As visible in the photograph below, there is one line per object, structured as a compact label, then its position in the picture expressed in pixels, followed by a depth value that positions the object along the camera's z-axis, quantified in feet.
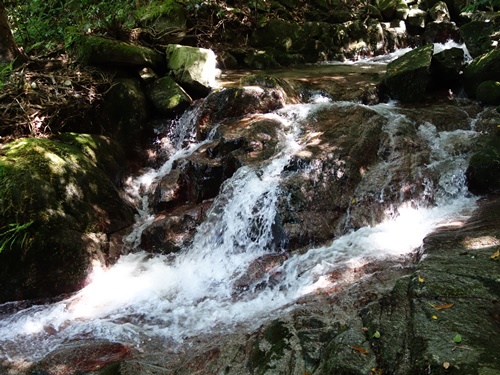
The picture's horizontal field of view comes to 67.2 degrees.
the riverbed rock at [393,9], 53.01
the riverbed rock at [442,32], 49.60
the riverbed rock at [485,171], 18.90
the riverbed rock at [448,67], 29.35
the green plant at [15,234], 16.61
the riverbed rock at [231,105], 26.94
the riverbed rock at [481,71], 26.55
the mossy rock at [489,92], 25.55
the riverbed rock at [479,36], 32.19
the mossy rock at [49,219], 17.08
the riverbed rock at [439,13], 53.88
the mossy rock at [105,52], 26.89
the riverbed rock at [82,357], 12.57
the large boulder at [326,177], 18.69
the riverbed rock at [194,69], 29.37
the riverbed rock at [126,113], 26.53
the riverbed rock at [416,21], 53.06
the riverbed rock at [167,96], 28.11
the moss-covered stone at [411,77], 27.99
